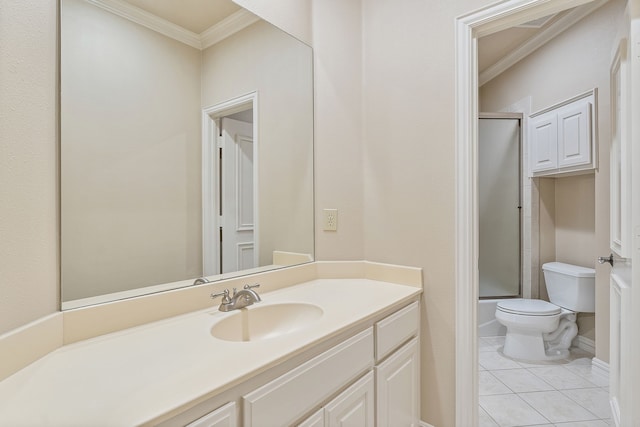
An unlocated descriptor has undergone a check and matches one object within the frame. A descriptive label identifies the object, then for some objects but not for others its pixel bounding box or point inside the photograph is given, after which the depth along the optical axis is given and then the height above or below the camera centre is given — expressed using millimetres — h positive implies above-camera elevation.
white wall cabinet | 2281 +574
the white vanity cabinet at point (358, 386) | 839 -565
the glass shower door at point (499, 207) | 3104 +35
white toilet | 2396 -812
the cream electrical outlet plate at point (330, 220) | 1785 -51
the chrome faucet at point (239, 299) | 1218 -339
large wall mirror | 975 +257
